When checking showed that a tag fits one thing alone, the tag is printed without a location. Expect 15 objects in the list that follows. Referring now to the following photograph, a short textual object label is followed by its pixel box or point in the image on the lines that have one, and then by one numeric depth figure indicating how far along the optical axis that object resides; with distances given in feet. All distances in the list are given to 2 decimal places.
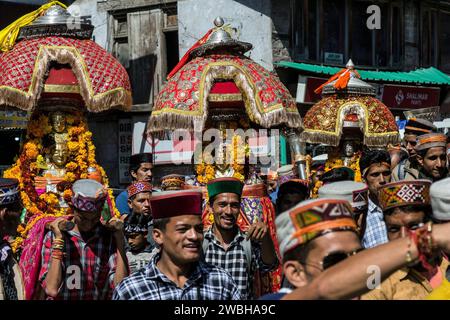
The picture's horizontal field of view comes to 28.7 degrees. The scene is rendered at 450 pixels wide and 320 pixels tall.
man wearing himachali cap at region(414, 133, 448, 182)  25.44
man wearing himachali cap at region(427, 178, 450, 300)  13.20
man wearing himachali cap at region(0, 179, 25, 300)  16.19
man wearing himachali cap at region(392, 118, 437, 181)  27.64
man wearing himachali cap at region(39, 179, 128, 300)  17.79
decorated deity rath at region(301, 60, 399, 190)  31.37
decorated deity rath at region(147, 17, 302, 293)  25.39
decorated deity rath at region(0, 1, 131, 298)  26.14
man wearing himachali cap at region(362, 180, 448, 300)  13.07
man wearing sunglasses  10.55
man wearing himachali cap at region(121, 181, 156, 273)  23.02
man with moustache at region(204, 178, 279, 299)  19.03
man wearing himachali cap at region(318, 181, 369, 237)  19.06
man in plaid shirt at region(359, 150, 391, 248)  19.63
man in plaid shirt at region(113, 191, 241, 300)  13.92
